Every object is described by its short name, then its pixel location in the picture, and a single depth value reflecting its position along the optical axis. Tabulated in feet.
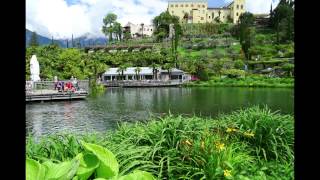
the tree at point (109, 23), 304.73
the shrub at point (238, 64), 183.52
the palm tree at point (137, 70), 175.22
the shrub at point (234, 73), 173.04
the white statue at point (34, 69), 100.53
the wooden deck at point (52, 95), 93.15
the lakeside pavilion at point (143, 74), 174.50
